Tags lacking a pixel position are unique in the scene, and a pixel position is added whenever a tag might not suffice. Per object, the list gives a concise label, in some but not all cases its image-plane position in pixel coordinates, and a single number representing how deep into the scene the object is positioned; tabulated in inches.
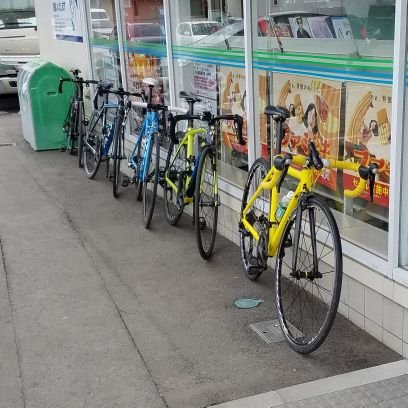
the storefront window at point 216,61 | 204.1
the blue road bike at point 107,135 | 267.3
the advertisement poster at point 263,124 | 191.5
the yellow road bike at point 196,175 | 191.9
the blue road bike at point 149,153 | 223.3
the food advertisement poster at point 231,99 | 204.1
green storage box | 353.4
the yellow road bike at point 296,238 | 134.6
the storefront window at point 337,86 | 144.6
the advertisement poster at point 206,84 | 224.2
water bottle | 150.6
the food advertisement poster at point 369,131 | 143.2
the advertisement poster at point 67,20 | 366.9
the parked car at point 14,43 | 558.9
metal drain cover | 146.9
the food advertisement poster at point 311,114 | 163.9
